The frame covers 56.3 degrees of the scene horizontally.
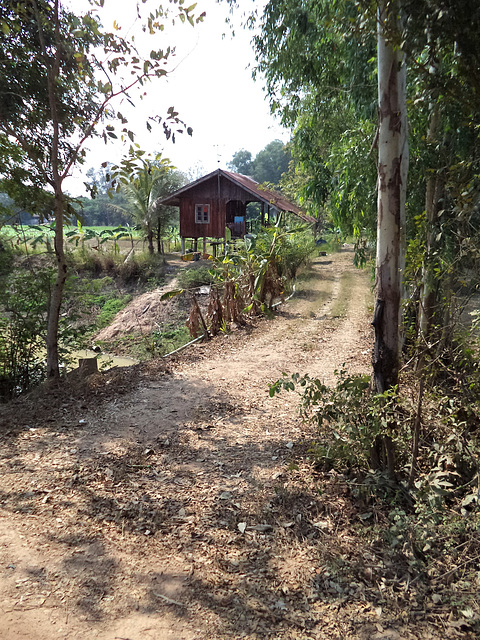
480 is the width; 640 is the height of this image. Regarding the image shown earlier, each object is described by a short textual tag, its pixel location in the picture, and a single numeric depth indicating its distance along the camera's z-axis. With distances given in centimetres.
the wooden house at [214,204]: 2188
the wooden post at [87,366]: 718
